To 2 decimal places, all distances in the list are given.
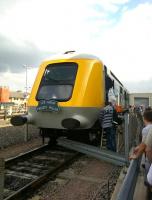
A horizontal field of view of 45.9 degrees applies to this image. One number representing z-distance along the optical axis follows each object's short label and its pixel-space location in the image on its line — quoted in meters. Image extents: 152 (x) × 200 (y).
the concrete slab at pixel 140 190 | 2.64
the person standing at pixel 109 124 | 5.36
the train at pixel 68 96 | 5.36
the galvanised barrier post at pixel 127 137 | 3.76
